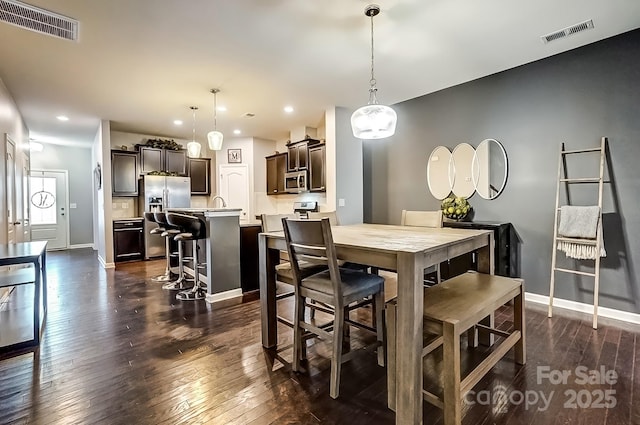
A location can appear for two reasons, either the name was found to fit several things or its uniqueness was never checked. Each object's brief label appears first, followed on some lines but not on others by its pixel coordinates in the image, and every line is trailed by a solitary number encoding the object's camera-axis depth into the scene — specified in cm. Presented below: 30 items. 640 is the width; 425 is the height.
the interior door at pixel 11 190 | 403
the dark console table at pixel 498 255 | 342
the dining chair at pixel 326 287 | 179
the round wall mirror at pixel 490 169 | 371
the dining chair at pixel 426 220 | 282
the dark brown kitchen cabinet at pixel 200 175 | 721
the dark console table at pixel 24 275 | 237
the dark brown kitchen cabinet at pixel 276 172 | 662
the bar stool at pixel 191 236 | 352
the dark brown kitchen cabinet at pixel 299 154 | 568
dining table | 149
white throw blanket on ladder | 287
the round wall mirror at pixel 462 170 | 403
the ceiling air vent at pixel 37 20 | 232
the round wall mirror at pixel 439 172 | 426
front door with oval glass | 771
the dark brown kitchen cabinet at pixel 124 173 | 603
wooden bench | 149
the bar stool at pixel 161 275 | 441
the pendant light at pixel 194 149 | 458
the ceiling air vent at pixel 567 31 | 266
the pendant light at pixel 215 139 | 418
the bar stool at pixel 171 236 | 398
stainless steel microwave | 576
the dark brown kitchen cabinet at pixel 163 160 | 641
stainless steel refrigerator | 618
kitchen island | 341
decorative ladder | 284
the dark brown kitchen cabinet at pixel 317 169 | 537
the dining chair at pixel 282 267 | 232
